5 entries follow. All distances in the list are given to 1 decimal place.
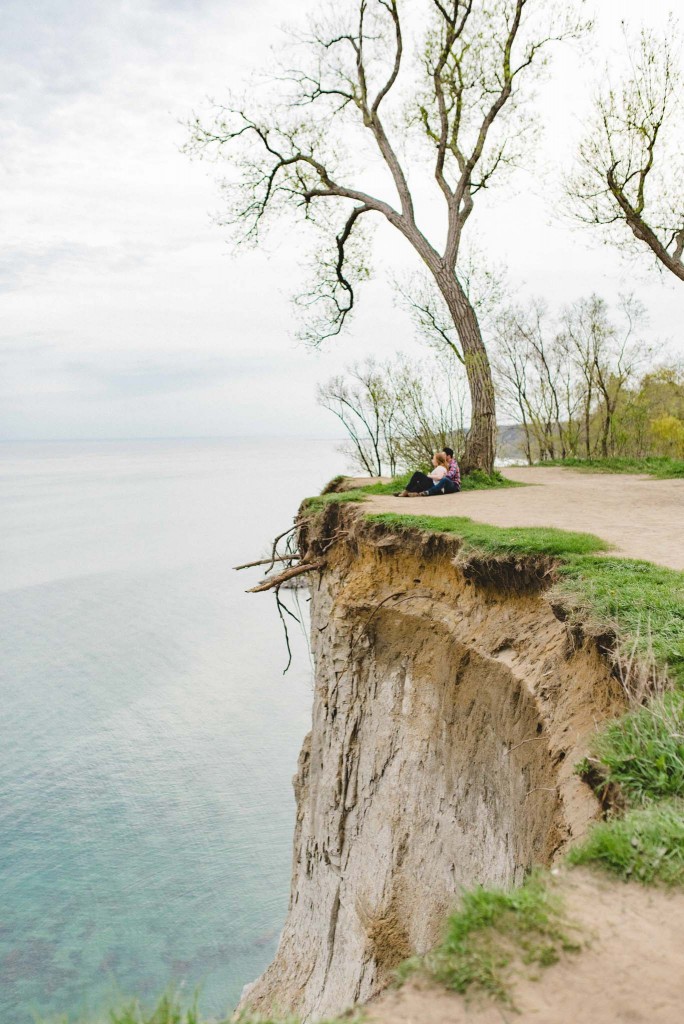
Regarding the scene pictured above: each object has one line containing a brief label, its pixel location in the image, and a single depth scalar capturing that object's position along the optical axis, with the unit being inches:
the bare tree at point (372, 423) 850.8
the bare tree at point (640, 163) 585.3
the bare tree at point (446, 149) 616.4
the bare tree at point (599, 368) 1147.9
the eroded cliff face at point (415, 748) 199.2
